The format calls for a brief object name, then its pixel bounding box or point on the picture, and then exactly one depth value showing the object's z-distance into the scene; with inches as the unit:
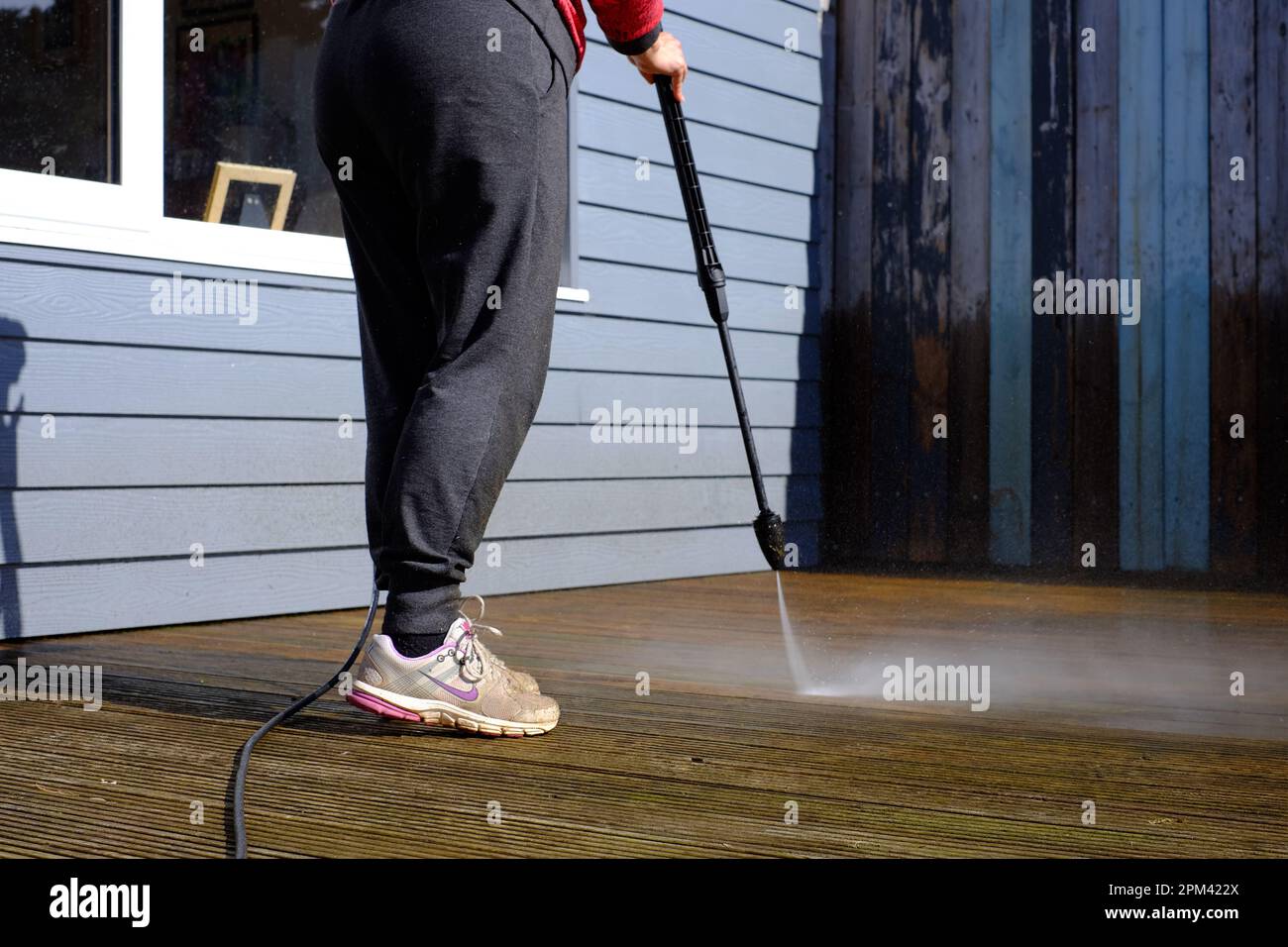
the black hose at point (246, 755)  46.6
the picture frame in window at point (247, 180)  122.0
